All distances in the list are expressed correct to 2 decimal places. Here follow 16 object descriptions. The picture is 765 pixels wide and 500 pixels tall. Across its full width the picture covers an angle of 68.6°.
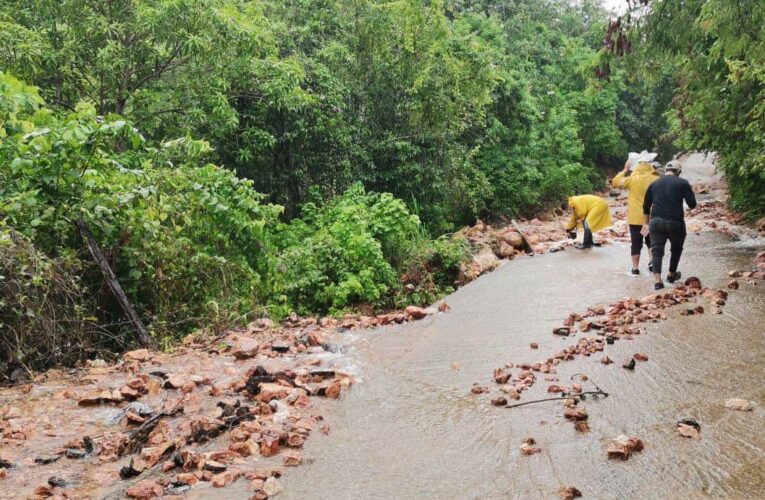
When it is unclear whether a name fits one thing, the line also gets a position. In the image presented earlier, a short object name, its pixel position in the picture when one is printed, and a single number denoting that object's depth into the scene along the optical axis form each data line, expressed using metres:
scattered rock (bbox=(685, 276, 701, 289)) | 7.01
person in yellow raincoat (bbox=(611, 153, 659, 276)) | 8.20
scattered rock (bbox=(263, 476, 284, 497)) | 3.06
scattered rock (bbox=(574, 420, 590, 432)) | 3.58
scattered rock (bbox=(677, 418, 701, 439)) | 3.37
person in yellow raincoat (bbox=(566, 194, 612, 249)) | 11.09
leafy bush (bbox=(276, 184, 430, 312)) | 9.04
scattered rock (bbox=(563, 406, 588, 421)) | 3.71
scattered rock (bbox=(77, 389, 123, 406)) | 4.36
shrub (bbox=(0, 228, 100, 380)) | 4.77
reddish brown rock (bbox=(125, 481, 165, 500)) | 2.99
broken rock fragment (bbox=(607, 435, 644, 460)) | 3.17
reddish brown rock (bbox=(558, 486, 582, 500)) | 2.85
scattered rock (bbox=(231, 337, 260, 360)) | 5.61
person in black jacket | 7.09
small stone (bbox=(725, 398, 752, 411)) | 3.68
